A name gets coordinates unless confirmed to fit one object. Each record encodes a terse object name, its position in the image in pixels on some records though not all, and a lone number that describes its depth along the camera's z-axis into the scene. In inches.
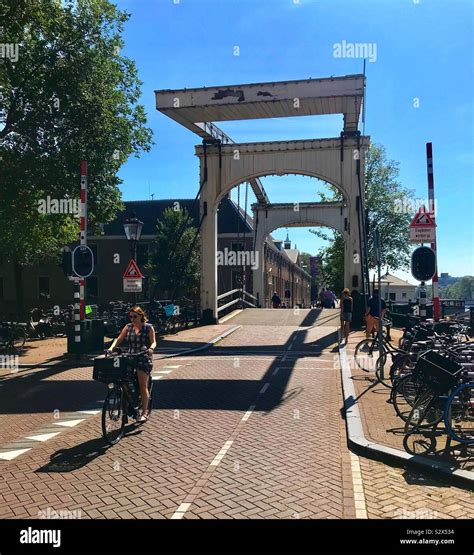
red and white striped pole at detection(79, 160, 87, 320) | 510.9
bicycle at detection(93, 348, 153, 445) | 236.7
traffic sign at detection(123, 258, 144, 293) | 534.0
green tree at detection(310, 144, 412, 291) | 1412.4
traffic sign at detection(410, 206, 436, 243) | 362.6
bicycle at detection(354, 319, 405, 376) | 437.1
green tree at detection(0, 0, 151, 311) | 575.2
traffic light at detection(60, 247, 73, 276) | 476.1
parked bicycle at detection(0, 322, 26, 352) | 591.2
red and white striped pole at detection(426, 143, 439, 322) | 387.2
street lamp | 612.1
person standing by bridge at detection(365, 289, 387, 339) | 494.3
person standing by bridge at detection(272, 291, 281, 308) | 1473.9
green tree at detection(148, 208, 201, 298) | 1382.9
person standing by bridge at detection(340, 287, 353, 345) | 579.5
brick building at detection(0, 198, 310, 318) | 1752.0
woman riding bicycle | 263.1
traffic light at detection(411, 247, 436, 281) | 366.0
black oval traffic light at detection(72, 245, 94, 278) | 475.8
